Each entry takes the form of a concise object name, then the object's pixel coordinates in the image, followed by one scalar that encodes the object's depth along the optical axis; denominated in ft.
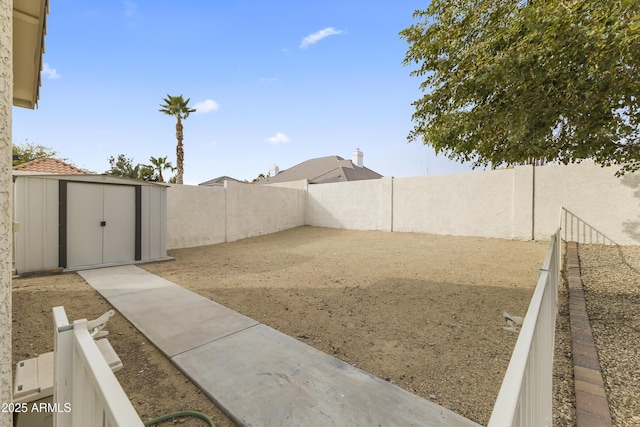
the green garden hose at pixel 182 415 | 6.78
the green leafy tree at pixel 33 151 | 77.46
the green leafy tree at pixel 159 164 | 74.33
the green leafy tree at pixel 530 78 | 10.57
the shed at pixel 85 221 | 19.92
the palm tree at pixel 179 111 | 60.03
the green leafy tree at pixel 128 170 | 65.72
